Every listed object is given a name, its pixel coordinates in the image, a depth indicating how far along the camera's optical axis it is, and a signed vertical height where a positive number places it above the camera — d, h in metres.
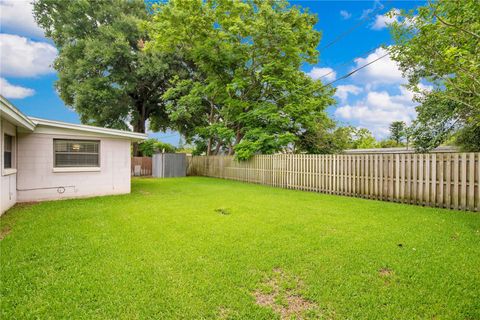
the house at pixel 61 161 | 7.26 -0.11
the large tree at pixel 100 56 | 18.31 +7.37
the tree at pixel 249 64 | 15.29 +6.20
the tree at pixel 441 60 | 5.02 +2.36
